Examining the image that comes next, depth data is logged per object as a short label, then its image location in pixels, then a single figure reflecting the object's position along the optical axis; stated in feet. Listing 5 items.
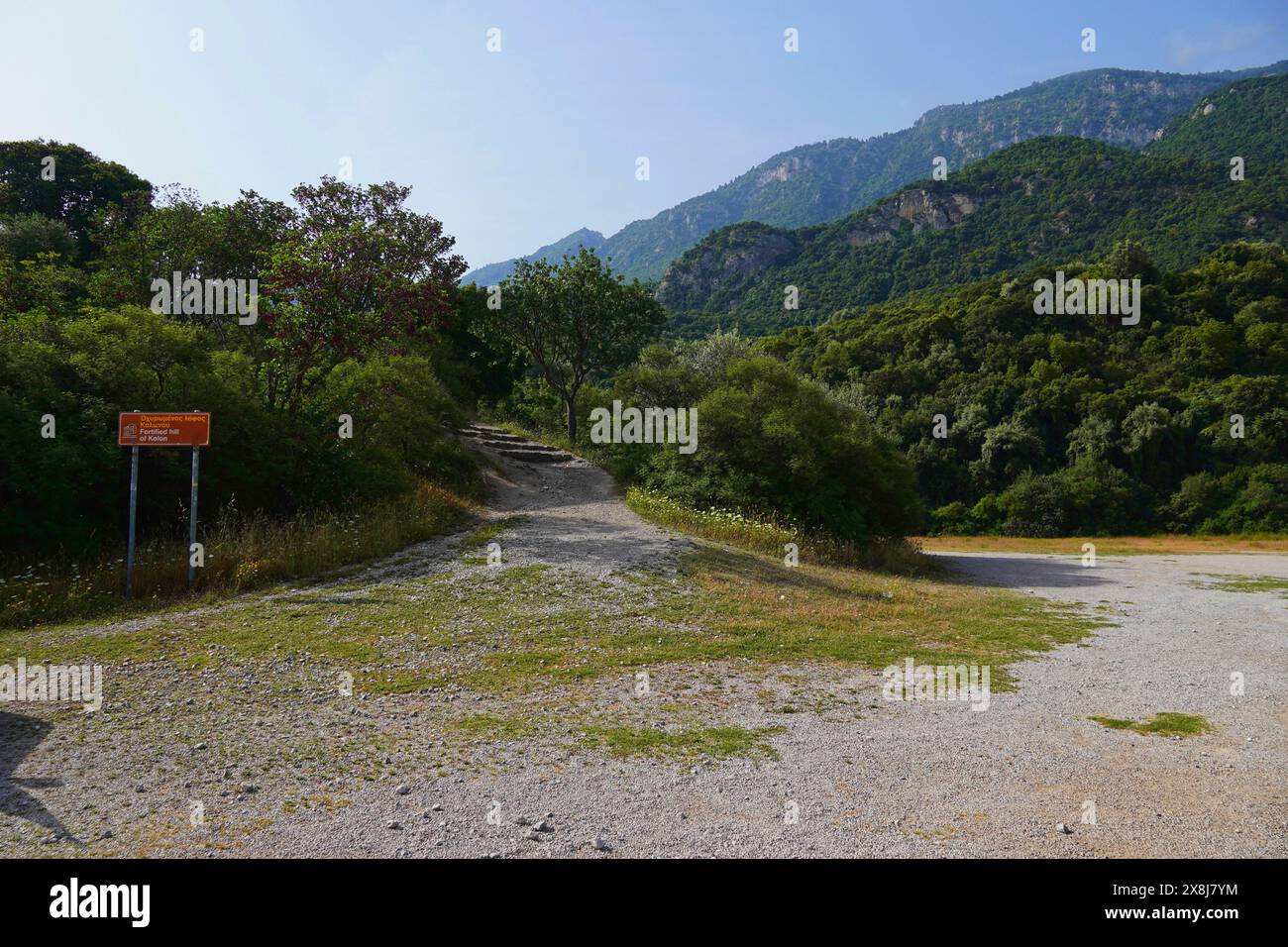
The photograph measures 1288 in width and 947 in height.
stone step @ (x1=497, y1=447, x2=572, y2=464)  84.74
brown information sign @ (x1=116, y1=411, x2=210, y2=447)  32.50
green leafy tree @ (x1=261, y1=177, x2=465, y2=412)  46.68
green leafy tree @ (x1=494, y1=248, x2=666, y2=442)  93.30
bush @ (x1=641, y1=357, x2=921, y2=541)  60.08
